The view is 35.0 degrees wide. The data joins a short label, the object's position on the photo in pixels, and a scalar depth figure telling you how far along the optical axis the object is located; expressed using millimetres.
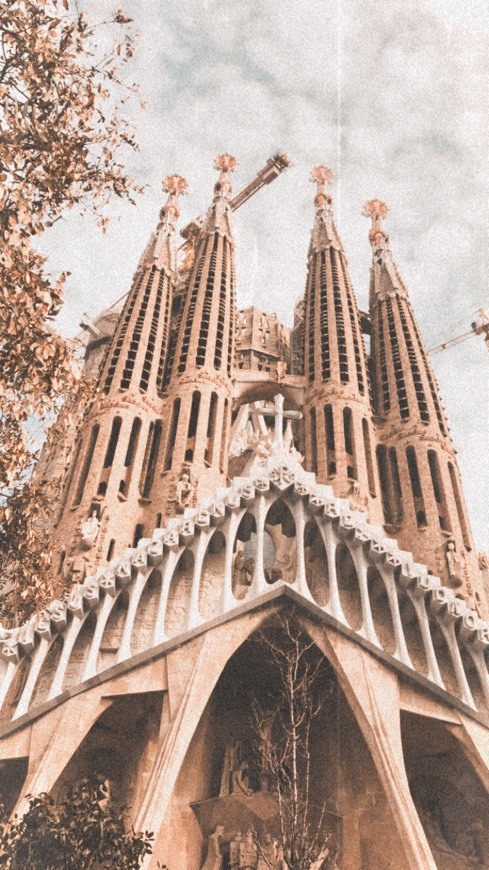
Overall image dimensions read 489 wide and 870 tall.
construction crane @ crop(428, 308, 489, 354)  40344
